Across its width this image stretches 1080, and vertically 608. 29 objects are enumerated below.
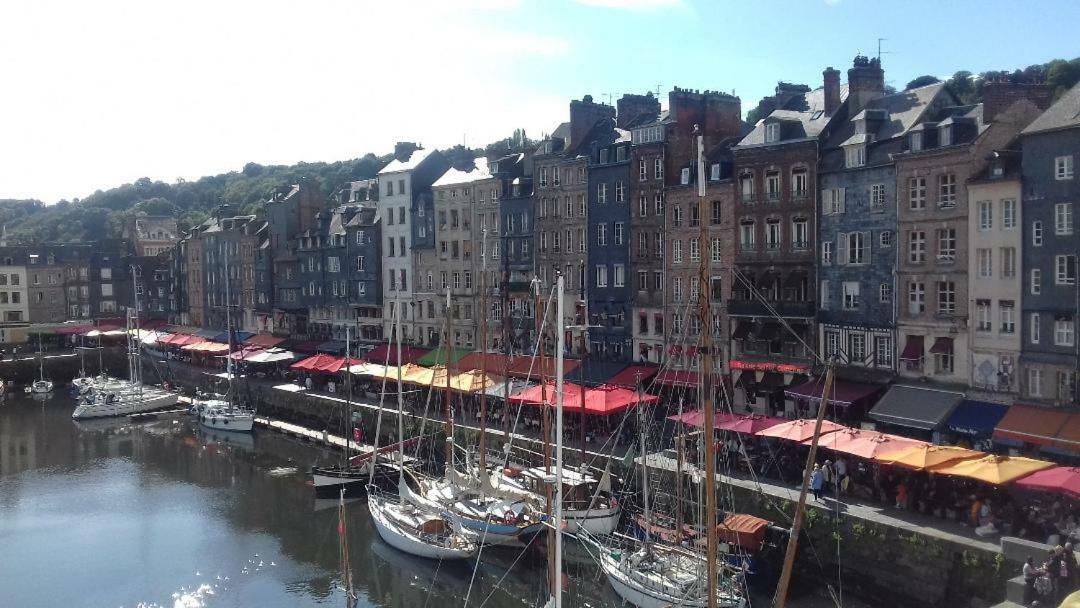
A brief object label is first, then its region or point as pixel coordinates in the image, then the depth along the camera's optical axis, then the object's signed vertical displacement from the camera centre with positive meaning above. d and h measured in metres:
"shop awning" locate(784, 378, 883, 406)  41.22 -5.89
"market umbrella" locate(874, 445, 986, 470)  31.36 -6.62
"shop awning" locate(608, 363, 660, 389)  51.53 -6.17
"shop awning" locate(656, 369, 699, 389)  48.17 -5.97
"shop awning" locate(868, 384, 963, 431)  37.81 -6.09
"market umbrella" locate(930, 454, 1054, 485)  29.38 -6.69
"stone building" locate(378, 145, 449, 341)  74.12 +3.53
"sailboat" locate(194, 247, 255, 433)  66.69 -10.27
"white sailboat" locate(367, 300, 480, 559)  37.94 -10.80
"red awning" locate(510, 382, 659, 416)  44.59 -6.48
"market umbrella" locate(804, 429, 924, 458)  33.28 -6.58
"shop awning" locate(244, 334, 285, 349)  83.12 -6.24
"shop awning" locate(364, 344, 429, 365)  67.26 -6.26
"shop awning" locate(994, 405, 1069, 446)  33.59 -6.11
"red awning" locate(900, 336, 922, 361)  40.97 -3.95
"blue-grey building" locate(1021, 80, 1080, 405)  35.53 +0.07
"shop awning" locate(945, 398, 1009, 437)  36.22 -6.23
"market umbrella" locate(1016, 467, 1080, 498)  27.94 -6.75
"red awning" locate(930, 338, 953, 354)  39.88 -3.77
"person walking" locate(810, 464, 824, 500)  34.05 -7.96
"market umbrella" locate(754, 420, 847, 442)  36.16 -6.59
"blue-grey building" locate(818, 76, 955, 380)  42.69 +1.51
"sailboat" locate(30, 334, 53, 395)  86.56 -10.24
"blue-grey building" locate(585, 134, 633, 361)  56.80 +0.85
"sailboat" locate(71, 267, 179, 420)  74.50 -10.20
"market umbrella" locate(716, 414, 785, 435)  38.19 -6.60
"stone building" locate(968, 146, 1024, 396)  37.47 -0.55
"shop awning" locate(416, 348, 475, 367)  62.50 -6.02
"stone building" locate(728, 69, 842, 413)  46.19 +0.69
